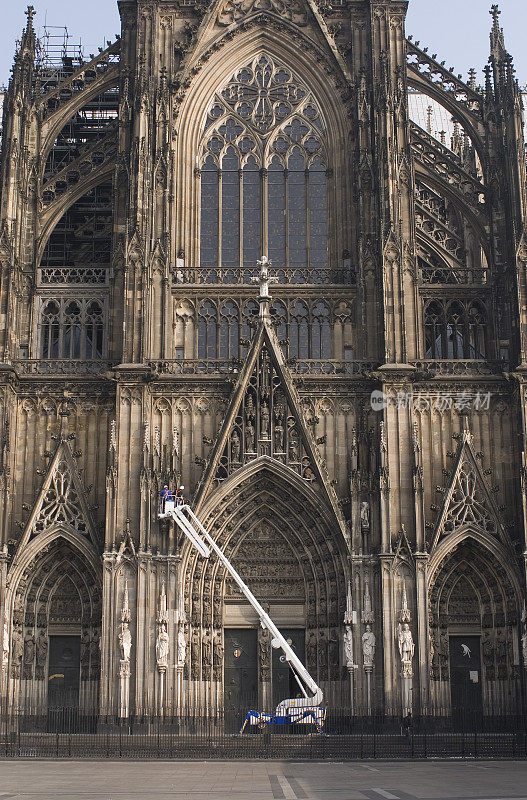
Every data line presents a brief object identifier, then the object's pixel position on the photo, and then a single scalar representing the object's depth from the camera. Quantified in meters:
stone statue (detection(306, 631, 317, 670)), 38.59
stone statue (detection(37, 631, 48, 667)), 38.72
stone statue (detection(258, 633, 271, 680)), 38.75
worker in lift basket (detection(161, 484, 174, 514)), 37.44
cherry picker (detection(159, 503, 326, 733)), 35.25
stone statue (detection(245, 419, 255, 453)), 39.09
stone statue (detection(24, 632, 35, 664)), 38.50
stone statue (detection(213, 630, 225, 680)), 38.44
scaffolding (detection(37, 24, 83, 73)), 50.47
